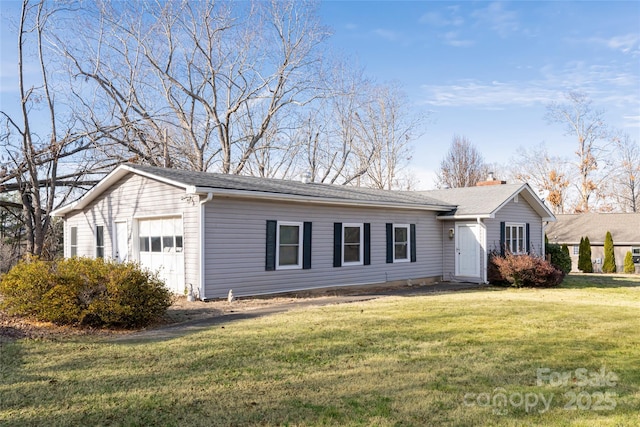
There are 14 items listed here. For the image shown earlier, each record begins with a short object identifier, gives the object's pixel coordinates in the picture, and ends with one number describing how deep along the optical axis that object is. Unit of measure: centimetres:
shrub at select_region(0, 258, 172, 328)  870
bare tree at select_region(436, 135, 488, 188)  4497
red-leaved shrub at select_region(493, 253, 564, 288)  1652
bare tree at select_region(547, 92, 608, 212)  4106
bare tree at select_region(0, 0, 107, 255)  1694
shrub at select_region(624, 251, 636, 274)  3063
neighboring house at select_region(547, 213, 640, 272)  3278
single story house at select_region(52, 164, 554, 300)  1234
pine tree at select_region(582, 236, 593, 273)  3025
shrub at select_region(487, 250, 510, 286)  1706
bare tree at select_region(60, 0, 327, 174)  2562
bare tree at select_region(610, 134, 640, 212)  4247
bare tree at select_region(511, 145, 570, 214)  4297
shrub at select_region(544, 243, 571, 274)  2281
